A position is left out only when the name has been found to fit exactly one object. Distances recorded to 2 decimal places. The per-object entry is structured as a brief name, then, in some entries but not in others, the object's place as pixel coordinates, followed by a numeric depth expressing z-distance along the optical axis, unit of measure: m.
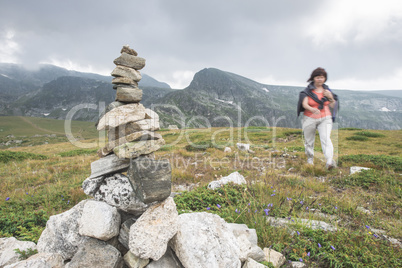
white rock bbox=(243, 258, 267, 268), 2.58
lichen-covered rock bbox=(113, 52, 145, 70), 4.05
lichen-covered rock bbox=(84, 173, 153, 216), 3.19
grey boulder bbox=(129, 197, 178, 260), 2.46
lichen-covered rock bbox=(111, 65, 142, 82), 4.00
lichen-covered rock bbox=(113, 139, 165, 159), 3.10
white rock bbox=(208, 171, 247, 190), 5.85
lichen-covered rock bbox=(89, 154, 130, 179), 3.33
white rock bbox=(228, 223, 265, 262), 2.81
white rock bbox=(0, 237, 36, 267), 2.77
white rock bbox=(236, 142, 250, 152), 14.67
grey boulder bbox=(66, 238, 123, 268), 2.46
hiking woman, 7.63
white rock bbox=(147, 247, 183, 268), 2.60
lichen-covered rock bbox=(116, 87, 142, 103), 3.79
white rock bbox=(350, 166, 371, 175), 7.41
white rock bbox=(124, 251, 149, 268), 2.55
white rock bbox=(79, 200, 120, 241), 2.69
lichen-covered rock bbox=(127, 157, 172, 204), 2.82
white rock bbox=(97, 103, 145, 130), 3.51
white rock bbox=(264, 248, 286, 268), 2.77
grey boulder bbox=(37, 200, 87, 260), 2.86
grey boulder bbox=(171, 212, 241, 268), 2.55
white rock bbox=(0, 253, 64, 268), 2.34
